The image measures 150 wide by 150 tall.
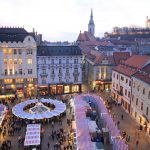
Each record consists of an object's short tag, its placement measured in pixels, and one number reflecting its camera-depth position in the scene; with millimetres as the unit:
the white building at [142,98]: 32210
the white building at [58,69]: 48705
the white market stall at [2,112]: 32109
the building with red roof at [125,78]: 39352
